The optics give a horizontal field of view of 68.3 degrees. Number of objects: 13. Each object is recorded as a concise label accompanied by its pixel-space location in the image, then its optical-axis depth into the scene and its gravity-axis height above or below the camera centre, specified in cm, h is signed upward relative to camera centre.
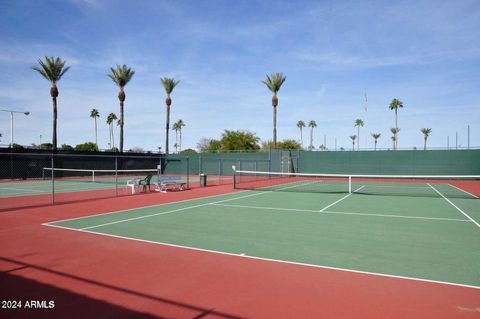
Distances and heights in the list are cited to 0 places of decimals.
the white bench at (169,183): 2063 -156
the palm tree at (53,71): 3956 +976
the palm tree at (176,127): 11075 +964
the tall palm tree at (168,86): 5159 +1052
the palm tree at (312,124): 12181 +1173
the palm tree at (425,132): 9964 +743
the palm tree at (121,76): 4659 +1071
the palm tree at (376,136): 11770 +734
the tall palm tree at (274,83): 4612 +984
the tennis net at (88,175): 3222 -188
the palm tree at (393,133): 10569 +756
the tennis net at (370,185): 2110 -205
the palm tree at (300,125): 12119 +1138
